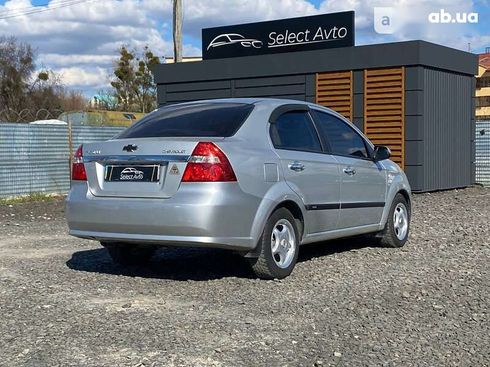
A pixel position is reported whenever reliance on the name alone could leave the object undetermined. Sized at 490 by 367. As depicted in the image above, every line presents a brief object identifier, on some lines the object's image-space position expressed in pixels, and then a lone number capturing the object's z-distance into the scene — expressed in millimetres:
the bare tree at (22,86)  45656
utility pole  21898
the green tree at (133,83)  46719
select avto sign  18031
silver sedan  5953
